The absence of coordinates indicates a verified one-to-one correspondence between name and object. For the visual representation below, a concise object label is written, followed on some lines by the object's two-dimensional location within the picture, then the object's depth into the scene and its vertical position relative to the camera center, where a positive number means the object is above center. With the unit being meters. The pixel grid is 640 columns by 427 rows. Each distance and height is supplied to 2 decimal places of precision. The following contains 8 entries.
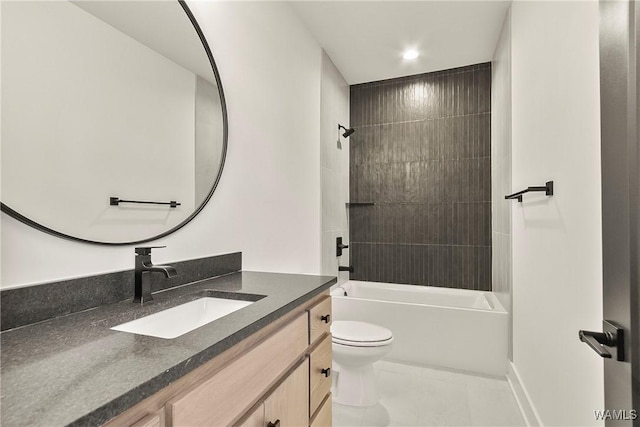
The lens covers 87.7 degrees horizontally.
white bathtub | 2.45 -0.86
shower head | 3.32 +0.86
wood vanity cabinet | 0.61 -0.40
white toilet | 2.01 -0.88
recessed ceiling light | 2.97 +1.49
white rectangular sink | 0.92 -0.31
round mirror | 0.85 +0.32
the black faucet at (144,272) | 1.03 -0.17
